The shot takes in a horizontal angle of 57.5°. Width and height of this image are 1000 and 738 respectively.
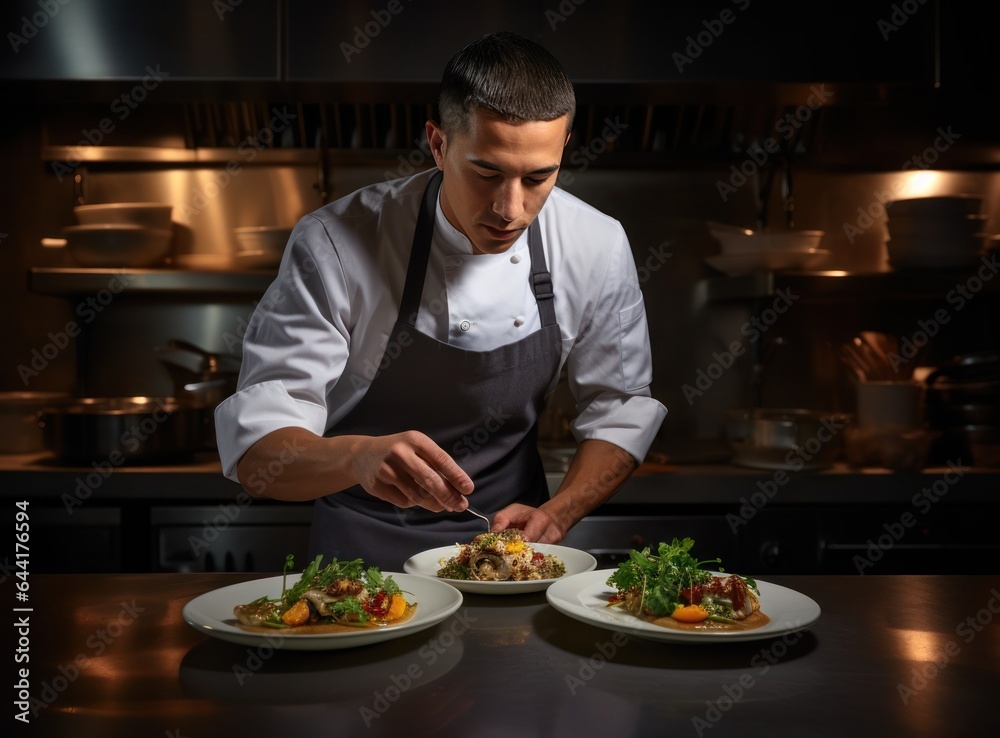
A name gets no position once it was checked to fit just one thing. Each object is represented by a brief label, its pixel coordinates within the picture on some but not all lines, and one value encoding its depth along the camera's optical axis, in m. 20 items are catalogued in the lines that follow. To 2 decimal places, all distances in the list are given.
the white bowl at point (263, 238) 3.22
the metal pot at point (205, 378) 3.22
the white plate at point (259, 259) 3.24
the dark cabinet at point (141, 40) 2.89
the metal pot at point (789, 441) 2.87
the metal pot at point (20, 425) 3.11
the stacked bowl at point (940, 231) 3.06
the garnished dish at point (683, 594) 1.13
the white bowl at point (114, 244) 3.18
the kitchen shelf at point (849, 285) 3.13
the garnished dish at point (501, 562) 1.36
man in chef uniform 1.60
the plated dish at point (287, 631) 1.04
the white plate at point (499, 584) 1.32
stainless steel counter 0.90
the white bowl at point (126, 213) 3.23
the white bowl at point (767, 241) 3.19
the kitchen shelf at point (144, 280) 3.08
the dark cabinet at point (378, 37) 2.88
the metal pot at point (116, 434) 2.79
